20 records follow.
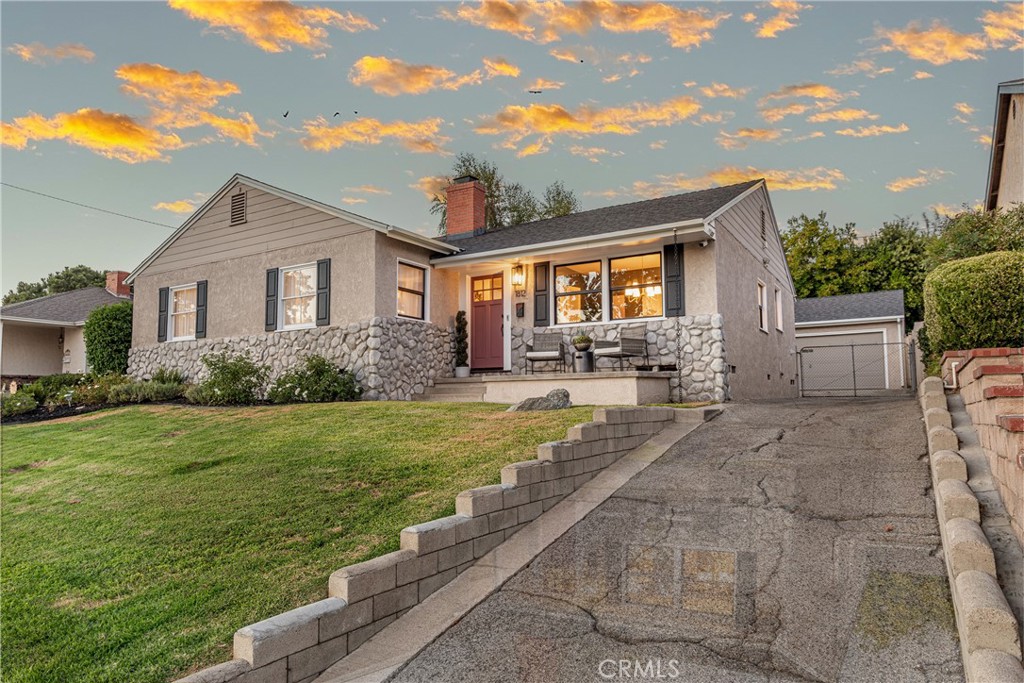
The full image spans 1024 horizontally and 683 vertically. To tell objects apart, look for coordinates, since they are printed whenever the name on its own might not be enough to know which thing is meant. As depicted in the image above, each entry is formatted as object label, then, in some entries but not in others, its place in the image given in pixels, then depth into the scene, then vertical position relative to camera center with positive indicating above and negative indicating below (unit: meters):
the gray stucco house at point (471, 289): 11.77 +1.94
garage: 19.55 +0.99
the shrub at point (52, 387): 14.75 -0.11
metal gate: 19.27 +0.27
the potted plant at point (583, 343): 12.00 +0.70
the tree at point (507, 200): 31.06 +8.97
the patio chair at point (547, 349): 12.46 +0.63
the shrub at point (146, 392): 13.34 -0.21
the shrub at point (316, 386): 11.91 -0.09
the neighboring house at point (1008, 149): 12.32 +5.23
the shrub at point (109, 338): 17.66 +1.24
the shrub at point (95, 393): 13.91 -0.23
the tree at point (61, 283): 40.91 +6.50
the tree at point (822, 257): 28.22 +5.52
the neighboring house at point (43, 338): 20.72 +1.55
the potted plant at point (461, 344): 14.07 +0.82
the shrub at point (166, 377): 14.32 +0.12
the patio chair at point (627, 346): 11.34 +0.61
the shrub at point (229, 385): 12.17 -0.06
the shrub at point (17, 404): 13.27 -0.46
